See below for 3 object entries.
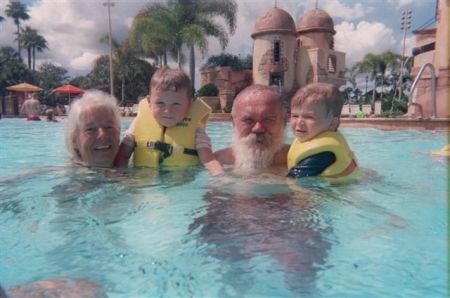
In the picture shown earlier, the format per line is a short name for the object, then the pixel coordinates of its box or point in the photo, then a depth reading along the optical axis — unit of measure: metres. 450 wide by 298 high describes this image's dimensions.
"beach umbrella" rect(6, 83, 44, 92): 27.94
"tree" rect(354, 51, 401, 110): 48.34
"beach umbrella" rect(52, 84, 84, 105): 25.74
